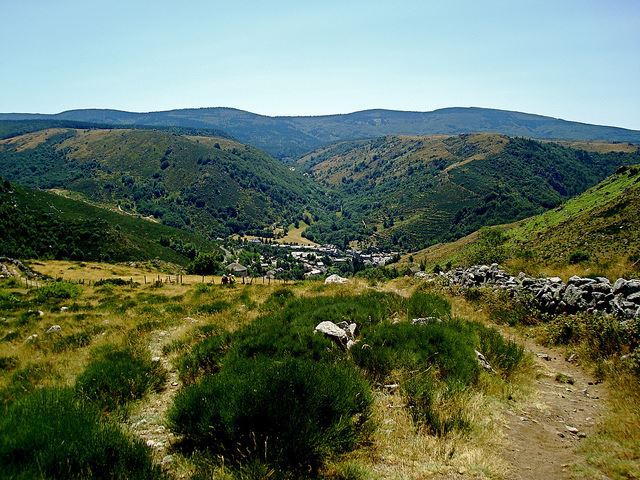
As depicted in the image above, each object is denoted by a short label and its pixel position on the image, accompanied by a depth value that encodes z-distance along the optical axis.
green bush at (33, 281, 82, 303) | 22.85
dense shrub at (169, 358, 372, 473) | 5.23
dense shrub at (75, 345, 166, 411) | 7.39
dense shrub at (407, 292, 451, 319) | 12.30
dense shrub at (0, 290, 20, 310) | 20.25
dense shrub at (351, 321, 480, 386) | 8.21
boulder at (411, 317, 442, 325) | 10.77
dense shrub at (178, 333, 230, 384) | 8.73
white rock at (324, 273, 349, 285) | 21.92
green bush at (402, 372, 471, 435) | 6.32
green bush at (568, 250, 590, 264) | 17.95
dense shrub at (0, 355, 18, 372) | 10.45
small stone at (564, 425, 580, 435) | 6.55
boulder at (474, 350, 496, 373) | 8.69
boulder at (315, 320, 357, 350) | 9.72
